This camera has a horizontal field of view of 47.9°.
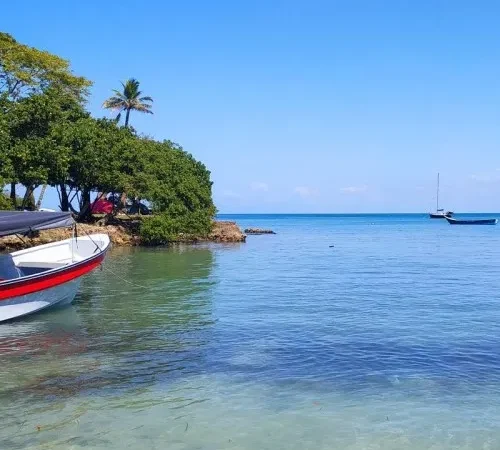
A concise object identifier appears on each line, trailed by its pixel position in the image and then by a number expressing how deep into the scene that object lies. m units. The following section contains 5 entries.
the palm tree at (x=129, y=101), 56.06
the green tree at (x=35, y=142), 31.97
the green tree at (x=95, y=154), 34.94
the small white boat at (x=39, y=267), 14.09
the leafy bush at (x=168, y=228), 40.18
